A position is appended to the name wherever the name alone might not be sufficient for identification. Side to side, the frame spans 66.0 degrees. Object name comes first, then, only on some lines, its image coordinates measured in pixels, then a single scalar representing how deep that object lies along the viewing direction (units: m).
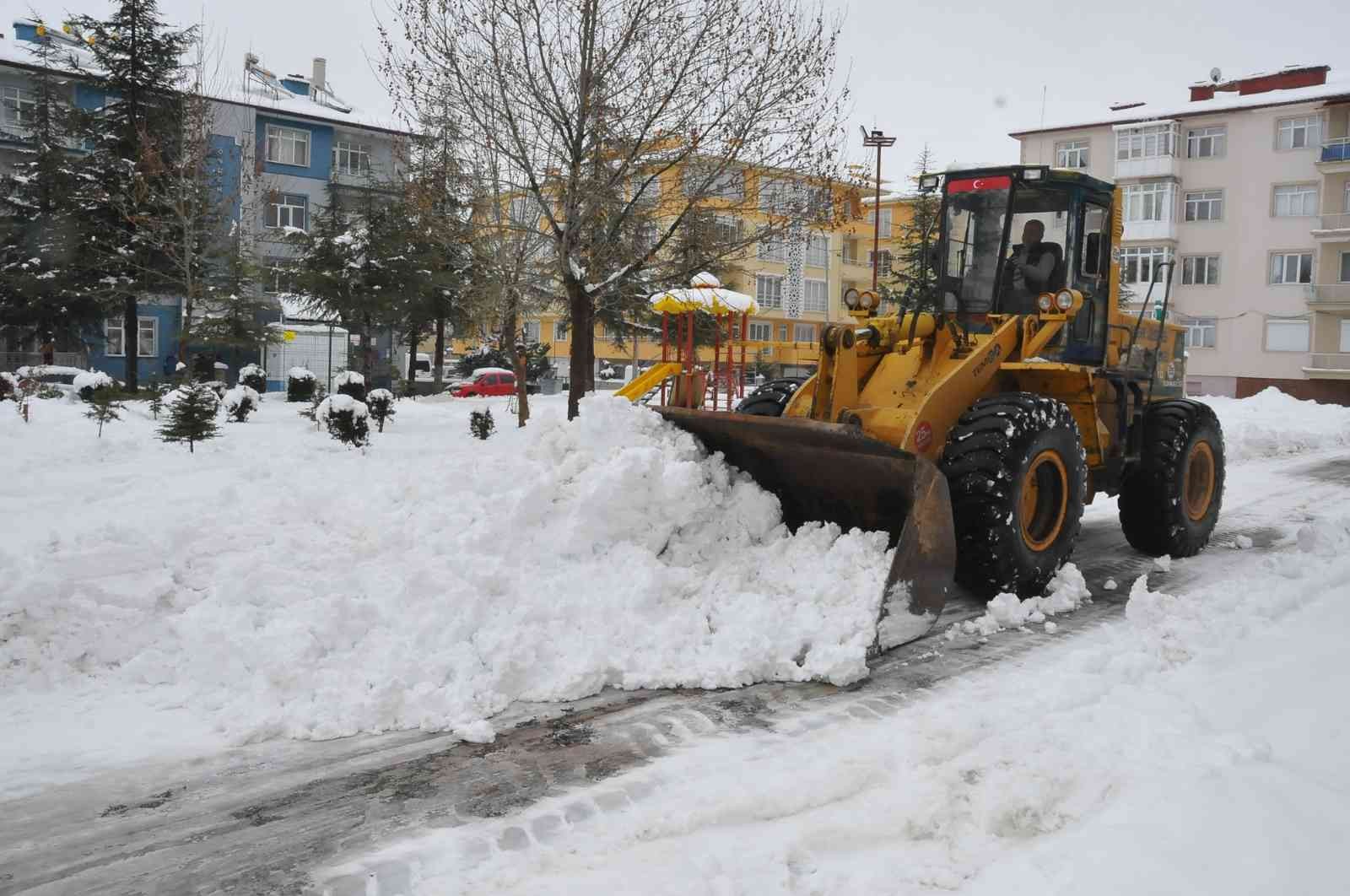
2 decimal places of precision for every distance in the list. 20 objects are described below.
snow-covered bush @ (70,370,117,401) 19.55
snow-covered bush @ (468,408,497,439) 15.84
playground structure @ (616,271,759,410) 14.55
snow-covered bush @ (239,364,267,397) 25.91
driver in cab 7.54
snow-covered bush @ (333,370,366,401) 18.89
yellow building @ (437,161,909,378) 47.41
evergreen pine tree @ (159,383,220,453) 12.05
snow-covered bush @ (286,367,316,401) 22.34
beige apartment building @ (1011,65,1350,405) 39.88
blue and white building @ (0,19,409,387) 32.91
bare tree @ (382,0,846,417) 12.73
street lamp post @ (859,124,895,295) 14.34
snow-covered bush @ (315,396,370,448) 13.80
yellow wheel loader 5.90
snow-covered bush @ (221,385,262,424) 16.83
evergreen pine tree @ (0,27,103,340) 27.45
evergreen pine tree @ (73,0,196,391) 26.69
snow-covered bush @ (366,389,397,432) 17.03
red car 32.17
